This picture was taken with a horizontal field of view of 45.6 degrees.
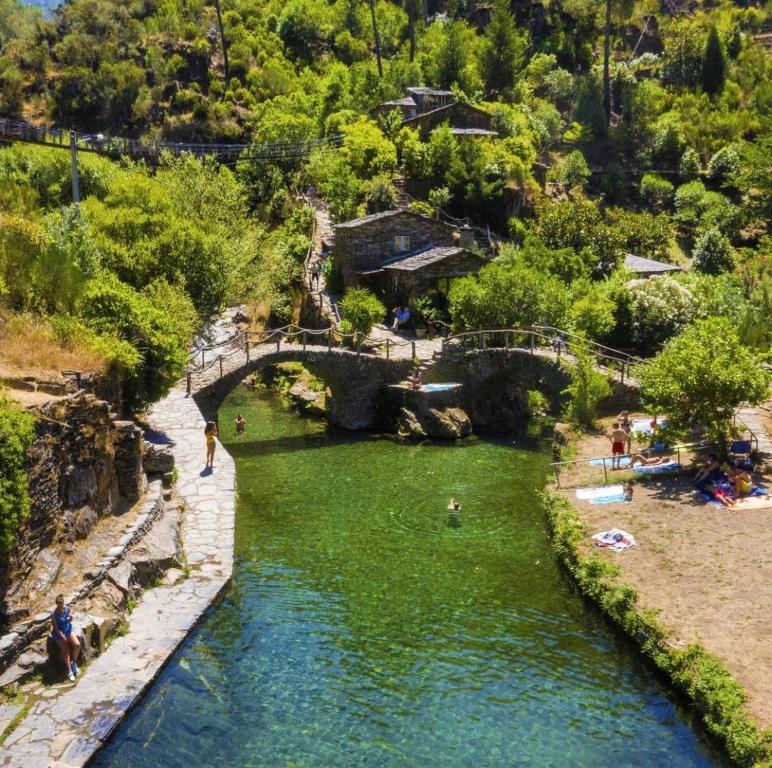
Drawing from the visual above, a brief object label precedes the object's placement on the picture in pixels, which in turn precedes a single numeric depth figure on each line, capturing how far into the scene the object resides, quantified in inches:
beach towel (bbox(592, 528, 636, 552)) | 967.0
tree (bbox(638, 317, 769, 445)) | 1105.4
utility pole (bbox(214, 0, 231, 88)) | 3558.1
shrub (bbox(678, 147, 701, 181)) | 3117.6
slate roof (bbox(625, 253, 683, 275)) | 2011.6
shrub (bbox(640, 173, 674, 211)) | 3024.1
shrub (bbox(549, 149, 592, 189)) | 2965.1
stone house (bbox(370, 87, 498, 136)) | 2549.2
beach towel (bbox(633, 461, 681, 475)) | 1186.0
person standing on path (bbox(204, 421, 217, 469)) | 1147.3
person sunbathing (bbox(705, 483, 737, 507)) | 1053.8
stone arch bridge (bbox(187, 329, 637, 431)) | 1562.5
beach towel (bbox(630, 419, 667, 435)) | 1315.2
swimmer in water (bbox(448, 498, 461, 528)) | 1123.9
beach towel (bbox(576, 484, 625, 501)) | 1130.7
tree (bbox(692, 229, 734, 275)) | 2465.6
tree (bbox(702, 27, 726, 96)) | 3570.4
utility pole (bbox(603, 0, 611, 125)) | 3385.8
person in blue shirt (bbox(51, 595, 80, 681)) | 687.1
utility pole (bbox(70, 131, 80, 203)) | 1514.5
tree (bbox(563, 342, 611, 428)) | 1407.5
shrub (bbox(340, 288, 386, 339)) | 1675.7
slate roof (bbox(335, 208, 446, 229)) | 1900.8
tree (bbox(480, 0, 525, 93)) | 3147.1
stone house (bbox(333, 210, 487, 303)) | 1836.9
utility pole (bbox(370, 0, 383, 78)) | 3250.5
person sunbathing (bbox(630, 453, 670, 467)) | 1223.5
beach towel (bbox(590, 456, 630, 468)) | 1243.2
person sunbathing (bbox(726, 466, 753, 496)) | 1073.5
